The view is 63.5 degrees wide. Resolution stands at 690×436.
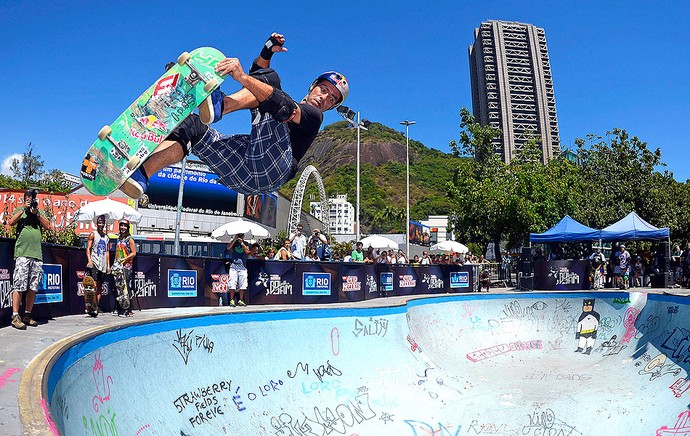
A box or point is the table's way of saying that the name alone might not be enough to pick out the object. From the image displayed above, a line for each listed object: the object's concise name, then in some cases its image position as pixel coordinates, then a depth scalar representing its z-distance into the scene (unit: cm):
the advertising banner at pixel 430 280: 1720
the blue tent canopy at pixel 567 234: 2047
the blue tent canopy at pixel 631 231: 1936
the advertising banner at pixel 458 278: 1836
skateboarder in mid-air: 865
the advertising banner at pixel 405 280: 1628
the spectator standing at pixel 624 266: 1822
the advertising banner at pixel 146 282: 977
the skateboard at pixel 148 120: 771
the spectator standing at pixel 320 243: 1455
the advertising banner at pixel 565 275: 1870
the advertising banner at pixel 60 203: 2954
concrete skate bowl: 532
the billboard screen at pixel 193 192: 3588
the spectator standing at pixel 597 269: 1845
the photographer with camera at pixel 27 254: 607
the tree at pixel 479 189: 3155
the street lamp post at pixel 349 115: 2270
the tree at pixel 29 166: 5199
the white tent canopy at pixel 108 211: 1378
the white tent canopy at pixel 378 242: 2038
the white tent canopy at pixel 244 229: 1347
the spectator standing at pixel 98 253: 830
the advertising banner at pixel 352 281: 1375
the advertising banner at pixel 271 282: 1197
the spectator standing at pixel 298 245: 1409
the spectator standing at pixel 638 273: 1977
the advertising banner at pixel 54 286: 739
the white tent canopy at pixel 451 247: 2441
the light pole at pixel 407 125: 3228
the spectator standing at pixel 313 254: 1483
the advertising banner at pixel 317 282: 1271
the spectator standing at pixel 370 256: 1685
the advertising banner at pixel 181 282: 1034
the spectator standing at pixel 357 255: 1677
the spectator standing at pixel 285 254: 1340
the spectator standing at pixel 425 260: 1952
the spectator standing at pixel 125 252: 859
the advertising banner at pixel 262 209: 3769
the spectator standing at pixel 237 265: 1117
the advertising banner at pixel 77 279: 829
